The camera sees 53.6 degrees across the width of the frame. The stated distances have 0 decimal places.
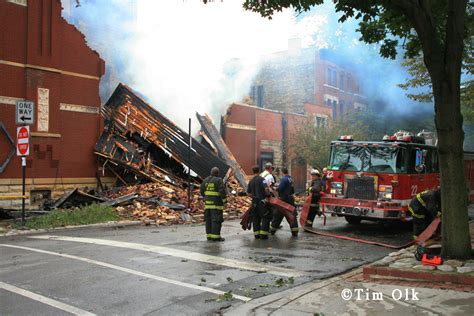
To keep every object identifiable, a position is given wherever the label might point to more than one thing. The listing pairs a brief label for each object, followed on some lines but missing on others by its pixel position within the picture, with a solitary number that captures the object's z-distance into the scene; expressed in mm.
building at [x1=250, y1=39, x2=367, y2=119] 34688
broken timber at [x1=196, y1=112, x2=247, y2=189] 21125
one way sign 11906
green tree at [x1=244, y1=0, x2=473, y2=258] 6832
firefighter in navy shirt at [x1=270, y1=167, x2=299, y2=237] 11461
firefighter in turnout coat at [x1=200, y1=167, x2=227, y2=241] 9920
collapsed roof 18373
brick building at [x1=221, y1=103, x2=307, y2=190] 26031
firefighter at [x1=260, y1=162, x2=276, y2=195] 11673
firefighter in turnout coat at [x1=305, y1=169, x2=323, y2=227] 12156
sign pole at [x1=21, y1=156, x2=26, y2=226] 11980
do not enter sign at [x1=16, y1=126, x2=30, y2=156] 11930
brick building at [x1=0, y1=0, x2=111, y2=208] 15688
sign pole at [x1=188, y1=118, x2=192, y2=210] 15839
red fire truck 11508
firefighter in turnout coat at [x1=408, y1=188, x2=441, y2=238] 9219
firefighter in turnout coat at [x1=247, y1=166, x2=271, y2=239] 10359
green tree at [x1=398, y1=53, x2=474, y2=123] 16125
